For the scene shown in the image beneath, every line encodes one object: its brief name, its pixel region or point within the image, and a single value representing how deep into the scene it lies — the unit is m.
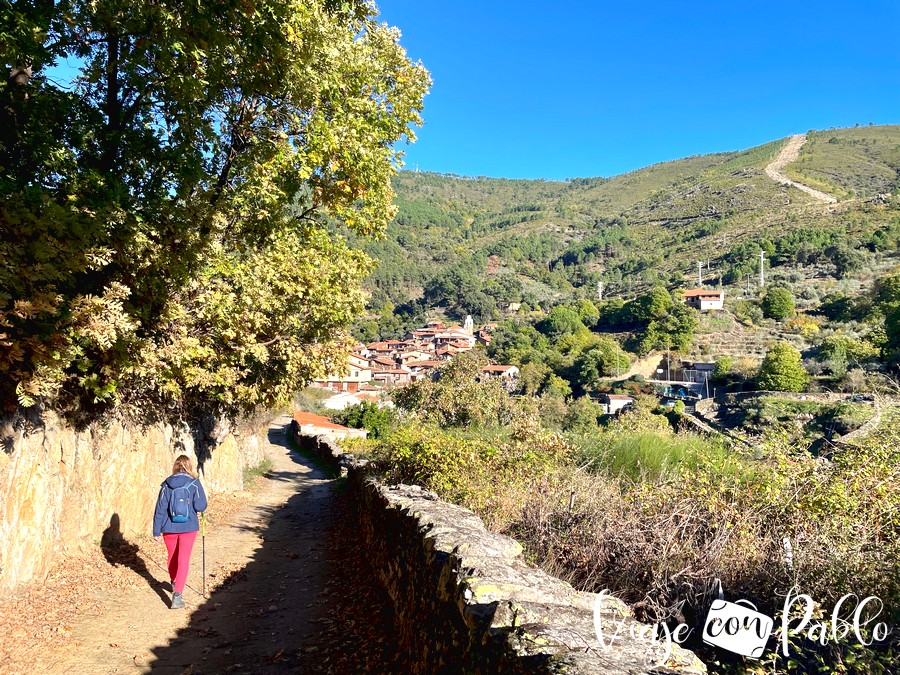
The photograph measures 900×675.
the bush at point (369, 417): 33.06
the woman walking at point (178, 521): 6.00
